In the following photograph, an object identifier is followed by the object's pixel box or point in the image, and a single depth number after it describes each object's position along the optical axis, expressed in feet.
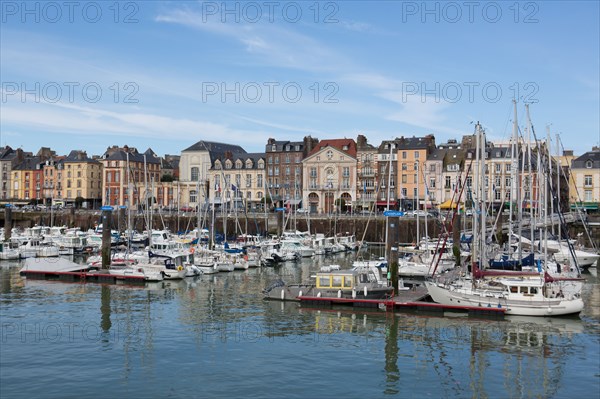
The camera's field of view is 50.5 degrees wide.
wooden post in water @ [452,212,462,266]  179.13
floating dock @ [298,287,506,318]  112.27
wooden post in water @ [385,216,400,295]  124.67
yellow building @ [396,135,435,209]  331.71
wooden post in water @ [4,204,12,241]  251.17
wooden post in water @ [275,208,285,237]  267.16
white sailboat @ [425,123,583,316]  110.32
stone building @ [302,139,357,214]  347.15
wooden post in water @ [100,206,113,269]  165.78
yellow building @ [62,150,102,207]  393.70
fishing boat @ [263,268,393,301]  121.08
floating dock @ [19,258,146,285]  154.92
